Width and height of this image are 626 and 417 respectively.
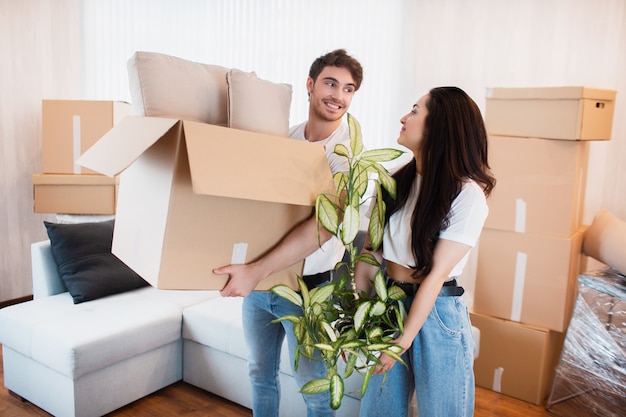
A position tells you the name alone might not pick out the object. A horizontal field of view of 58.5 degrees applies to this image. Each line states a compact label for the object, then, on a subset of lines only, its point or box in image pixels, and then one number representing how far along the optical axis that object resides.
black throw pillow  2.56
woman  1.31
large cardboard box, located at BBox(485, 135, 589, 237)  2.51
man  1.64
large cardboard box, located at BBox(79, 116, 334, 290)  1.21
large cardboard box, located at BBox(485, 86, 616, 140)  2.42
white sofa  2.20
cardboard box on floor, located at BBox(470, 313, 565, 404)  2.65
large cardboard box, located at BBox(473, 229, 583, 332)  2.57
